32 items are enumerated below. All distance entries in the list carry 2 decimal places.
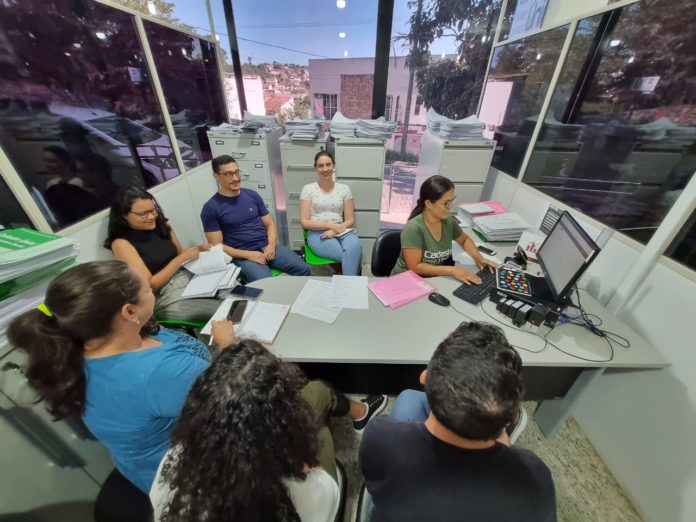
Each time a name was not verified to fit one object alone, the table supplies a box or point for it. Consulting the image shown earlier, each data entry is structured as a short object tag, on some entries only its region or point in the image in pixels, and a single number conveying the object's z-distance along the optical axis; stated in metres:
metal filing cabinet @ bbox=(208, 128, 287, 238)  2.60
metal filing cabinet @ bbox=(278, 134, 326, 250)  2.61
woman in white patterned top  2.35
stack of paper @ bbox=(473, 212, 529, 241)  2.01
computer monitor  1.10
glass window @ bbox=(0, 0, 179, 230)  1.22
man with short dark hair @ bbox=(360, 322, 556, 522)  0.62
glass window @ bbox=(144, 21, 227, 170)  2.12
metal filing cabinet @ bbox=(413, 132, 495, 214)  2.45
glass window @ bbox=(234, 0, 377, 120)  2.57
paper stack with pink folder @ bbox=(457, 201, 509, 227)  2.25
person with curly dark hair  0.55
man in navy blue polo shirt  2.11
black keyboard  1.43
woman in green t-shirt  1.61
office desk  1.14
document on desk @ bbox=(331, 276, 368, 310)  1.39
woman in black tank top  1.59
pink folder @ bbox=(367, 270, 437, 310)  1.41
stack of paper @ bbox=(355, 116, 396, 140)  2.48
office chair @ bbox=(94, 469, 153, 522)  0.95
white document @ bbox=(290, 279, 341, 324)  1.32
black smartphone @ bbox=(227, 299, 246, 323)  1.26
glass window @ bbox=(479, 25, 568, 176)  2.08
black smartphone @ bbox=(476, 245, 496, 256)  1.87
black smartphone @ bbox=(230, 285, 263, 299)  1.44
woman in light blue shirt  0.76
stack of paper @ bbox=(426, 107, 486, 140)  2.42
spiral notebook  1.19
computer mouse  1.39
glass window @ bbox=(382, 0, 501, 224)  2.57
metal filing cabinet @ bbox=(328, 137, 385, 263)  2.48
